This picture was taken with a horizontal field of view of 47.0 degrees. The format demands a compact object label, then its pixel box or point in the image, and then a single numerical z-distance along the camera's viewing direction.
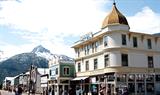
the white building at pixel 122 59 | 26.57
